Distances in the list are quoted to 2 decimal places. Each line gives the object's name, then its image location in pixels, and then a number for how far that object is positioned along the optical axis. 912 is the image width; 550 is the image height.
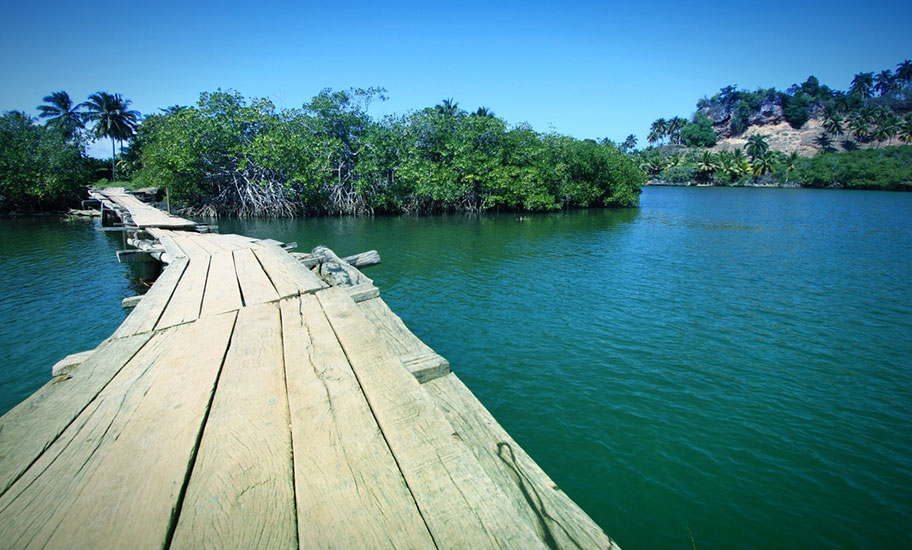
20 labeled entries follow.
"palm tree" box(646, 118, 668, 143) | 156.38
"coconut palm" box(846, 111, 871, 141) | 114.10
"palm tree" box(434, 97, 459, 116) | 60.97
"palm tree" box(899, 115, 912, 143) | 96.94
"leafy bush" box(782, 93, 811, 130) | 138.82
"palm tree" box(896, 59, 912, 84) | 142.12
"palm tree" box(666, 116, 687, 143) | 152.62
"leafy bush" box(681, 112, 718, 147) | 144.50
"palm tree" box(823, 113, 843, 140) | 119.50
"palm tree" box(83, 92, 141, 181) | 55.22
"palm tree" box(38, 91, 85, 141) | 55.06
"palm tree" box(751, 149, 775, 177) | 101.31
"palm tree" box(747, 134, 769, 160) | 107.06
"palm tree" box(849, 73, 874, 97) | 145.00
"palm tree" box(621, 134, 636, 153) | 157.01
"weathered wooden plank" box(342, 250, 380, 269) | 8.84
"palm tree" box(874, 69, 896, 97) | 147.02
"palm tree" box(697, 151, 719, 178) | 105.96
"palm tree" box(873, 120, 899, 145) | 104.38
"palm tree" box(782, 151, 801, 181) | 100.06
